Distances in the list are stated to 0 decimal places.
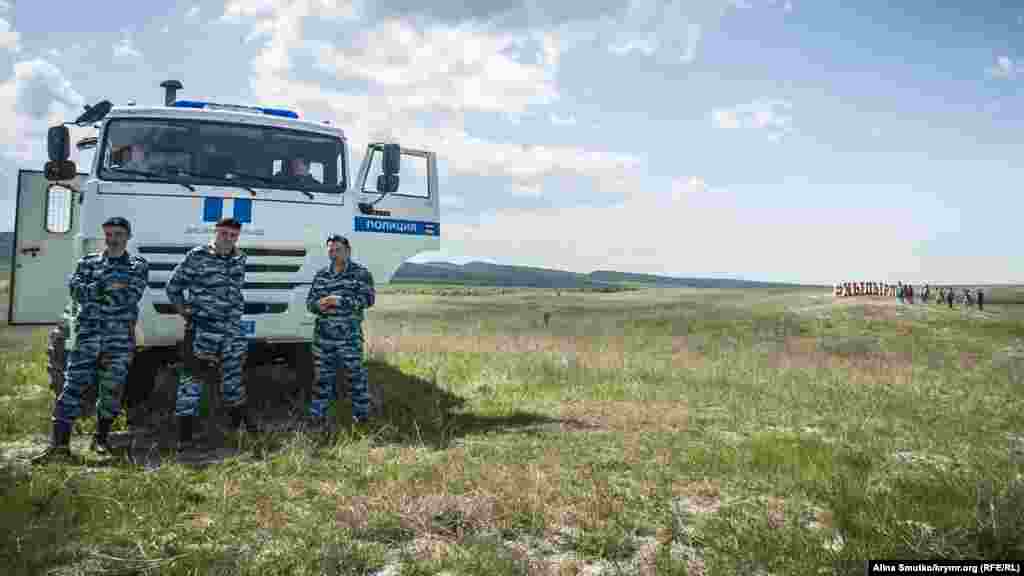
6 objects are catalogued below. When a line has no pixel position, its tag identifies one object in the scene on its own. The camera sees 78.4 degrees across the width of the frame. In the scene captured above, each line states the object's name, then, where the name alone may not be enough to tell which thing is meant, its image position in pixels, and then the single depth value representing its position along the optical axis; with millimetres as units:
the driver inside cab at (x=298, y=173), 7227
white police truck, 6547
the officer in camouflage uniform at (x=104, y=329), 5941
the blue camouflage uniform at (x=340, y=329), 6758
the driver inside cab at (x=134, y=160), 6715
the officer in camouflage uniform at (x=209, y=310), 6133
